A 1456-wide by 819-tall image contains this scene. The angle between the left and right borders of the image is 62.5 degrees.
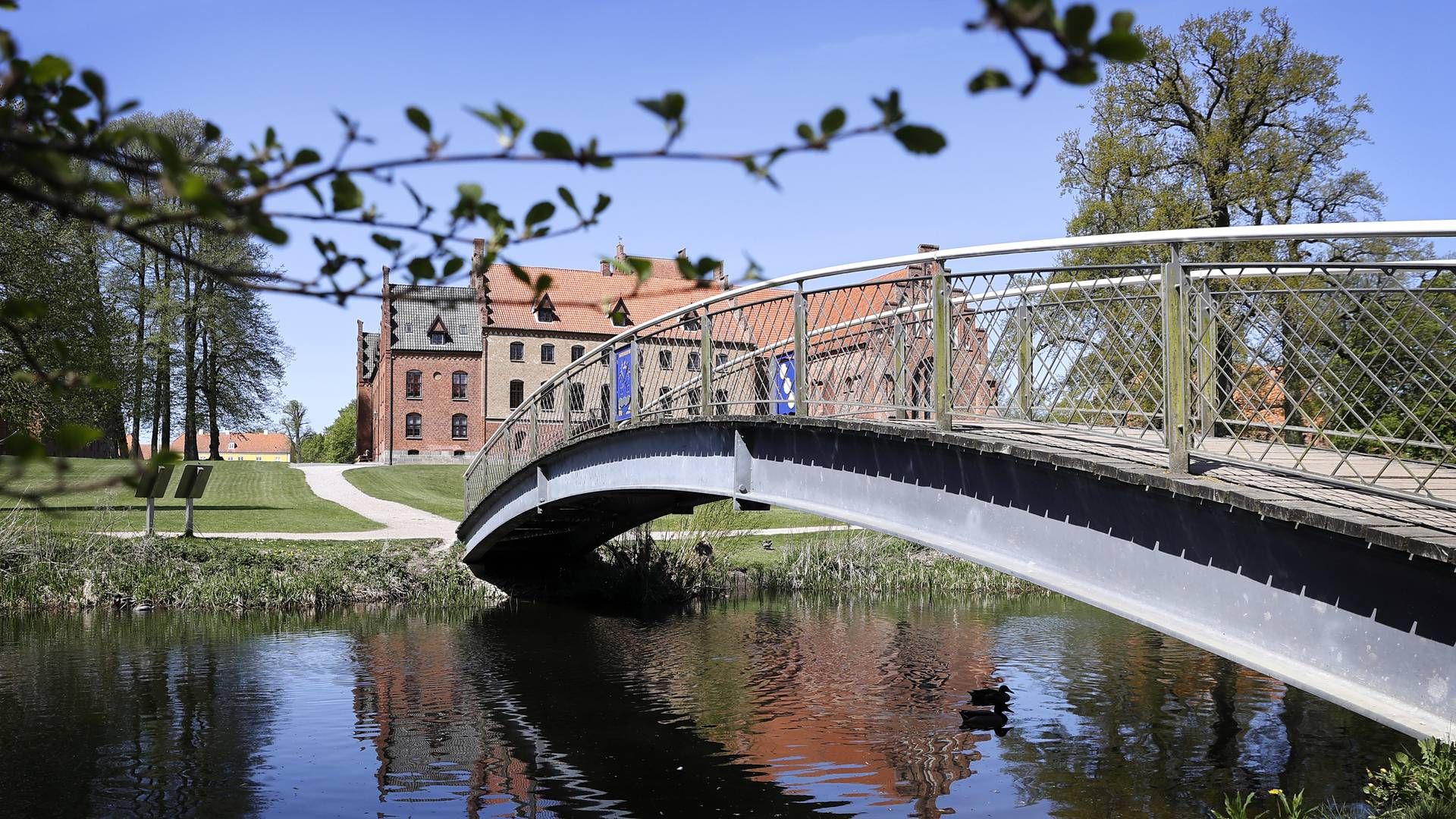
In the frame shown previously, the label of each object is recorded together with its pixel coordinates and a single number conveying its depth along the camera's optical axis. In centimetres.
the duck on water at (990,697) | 1238
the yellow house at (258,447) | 12475
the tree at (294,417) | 9175
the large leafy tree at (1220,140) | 2817
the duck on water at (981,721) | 1207
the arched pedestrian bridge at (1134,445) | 515
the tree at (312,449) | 9938
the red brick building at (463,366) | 5803
